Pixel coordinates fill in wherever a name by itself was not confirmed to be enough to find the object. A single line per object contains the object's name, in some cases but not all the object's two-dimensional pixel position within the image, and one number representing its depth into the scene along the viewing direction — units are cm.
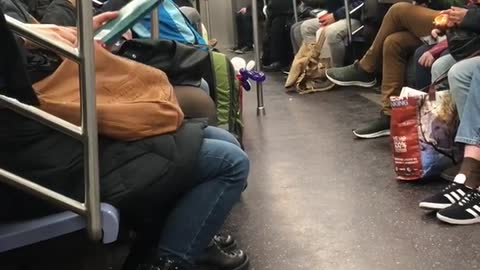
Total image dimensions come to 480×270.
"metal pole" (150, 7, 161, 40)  212
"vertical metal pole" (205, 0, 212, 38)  633
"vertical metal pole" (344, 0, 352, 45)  447
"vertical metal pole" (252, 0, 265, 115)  410
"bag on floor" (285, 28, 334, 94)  485
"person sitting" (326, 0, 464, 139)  308
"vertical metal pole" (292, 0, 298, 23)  575
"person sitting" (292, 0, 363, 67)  465
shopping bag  242
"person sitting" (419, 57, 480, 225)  204
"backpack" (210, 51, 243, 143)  233
